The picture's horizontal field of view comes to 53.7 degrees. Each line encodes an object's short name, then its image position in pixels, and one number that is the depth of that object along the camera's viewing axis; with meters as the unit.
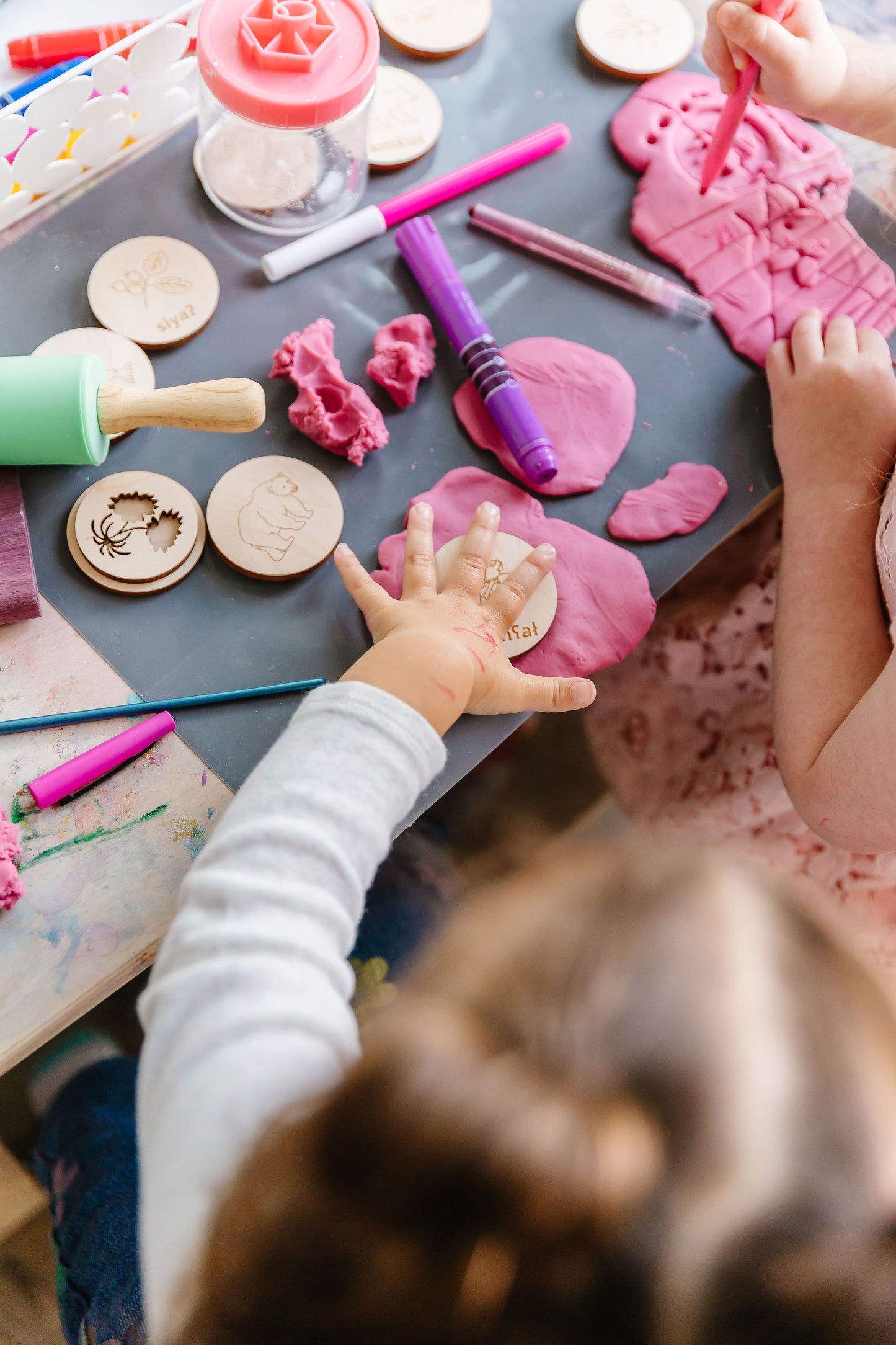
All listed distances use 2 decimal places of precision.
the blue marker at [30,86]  0.70
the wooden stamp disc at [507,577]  0.59
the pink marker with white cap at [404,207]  0.65
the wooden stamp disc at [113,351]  0.60
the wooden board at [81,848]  0.47
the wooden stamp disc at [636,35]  0.76
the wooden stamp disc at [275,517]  0.58
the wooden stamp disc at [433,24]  0.73
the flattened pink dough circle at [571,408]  0.64
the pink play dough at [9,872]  0.48
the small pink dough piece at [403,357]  0.64
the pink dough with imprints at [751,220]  0.72
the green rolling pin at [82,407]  0.52
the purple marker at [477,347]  0.62
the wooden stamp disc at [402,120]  0.70
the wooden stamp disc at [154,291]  0.62
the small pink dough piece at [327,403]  0.61
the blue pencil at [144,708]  0.52
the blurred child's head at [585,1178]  0.35
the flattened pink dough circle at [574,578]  0.61
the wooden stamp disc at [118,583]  0.56
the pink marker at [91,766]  0.50
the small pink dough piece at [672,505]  0.64
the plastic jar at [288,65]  0.57
